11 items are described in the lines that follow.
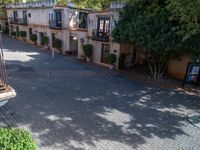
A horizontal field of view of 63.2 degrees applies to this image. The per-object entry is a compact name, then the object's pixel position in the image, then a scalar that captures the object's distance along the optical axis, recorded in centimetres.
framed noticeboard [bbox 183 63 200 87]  1067
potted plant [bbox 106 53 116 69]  1432
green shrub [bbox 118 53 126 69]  1413
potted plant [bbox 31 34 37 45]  2310
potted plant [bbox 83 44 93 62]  1613
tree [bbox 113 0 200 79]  968
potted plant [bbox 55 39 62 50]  1937
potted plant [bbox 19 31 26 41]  2521
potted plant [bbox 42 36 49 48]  2119
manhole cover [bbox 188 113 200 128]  744
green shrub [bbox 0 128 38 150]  350
